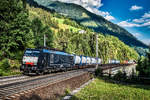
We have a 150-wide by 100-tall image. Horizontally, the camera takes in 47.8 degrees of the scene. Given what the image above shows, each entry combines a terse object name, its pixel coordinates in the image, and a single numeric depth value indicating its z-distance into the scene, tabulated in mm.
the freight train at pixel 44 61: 22109
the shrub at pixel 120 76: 26994
